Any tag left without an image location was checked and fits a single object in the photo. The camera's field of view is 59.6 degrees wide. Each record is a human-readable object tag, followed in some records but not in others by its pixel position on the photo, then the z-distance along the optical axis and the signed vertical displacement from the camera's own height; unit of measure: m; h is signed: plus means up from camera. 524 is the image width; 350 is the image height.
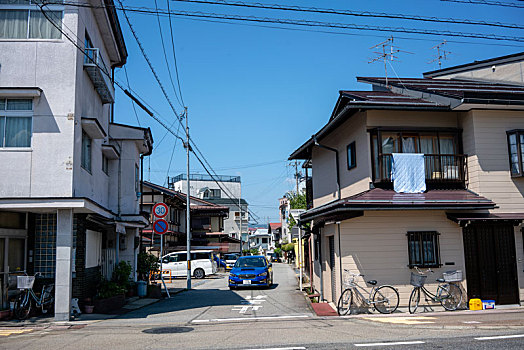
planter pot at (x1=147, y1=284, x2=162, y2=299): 18.89 -2.09
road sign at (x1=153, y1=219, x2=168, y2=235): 17.19 +0.56
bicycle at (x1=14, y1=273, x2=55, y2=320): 11.84 -1.45
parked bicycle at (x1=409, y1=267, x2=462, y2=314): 13.17 -1.69
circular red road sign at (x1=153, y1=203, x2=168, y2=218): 17.17 +1.15
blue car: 22.00 -1.78
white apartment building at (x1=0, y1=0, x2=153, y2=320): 12.02 +2.68
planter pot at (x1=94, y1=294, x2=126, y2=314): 13.41 -1.87
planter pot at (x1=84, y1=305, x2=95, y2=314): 13.18 -1.90
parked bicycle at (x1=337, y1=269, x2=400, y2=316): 12.91 -1.73
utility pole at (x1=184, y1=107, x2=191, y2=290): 23.98 +0.53
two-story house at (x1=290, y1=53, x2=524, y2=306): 13.47 +1.12
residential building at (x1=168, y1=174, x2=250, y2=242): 66.31 +6.87
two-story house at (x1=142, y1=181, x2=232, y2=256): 37.45 +1.88
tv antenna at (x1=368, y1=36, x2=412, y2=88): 17.33 +6.81
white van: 32.62 -1.68
